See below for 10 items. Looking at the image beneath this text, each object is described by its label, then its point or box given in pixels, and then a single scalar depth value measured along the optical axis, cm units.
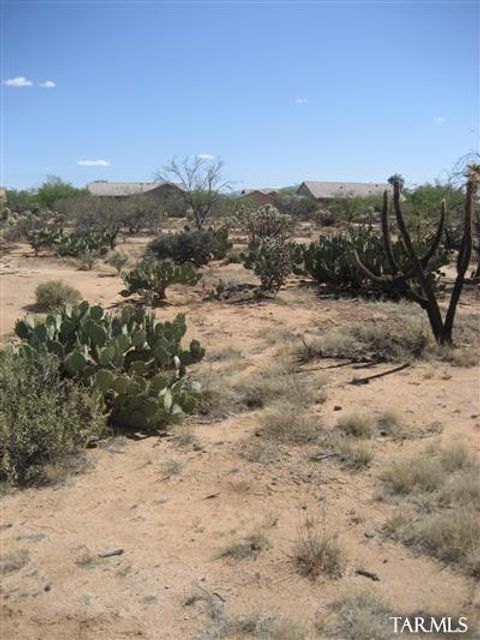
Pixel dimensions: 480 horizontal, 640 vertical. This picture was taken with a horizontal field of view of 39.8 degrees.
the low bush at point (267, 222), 2158
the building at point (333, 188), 8169
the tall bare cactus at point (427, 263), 918
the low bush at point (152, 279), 1388
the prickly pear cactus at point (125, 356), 637
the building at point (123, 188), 6016
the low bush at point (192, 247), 2116
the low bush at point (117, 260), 1912
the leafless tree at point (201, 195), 3354
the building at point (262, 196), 7219
